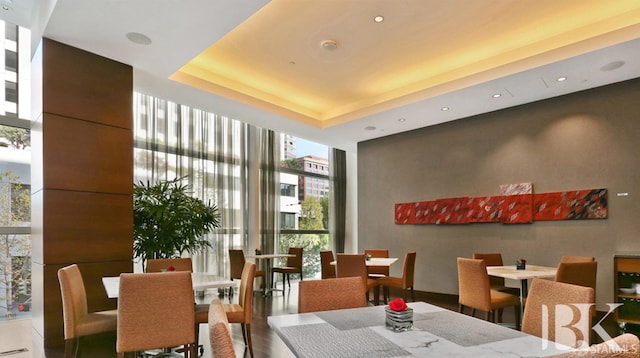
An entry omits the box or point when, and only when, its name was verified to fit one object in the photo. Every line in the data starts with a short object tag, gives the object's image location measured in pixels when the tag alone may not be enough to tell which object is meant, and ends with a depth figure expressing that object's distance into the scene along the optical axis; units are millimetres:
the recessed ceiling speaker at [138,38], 4105
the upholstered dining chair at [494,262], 5420
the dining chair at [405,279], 5941
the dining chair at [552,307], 1867
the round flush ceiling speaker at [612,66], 4667
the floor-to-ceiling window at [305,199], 9570
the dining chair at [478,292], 4223
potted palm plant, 5113
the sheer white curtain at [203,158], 7055
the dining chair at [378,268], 6887
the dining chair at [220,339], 993
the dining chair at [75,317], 3078
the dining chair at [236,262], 7262
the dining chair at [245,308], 3674
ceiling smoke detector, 4993
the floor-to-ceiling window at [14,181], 5457
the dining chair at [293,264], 7980
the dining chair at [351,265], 5496
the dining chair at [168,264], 4320
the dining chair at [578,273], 3926
